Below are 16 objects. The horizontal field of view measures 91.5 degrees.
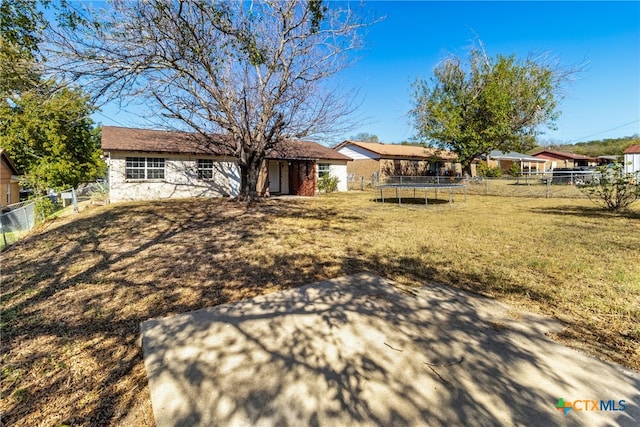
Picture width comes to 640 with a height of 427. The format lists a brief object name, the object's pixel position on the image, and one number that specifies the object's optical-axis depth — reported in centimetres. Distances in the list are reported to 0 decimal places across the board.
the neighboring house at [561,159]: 4900
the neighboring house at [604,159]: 5044
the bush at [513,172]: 3161
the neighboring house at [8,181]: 2217
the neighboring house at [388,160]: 3061
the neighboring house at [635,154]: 3489
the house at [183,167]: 1512
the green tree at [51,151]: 2134
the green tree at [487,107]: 2391
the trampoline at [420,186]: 1305
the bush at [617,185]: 1035
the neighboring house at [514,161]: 4062
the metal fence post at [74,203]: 1252
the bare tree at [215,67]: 669
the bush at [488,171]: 3128
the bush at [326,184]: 2228
